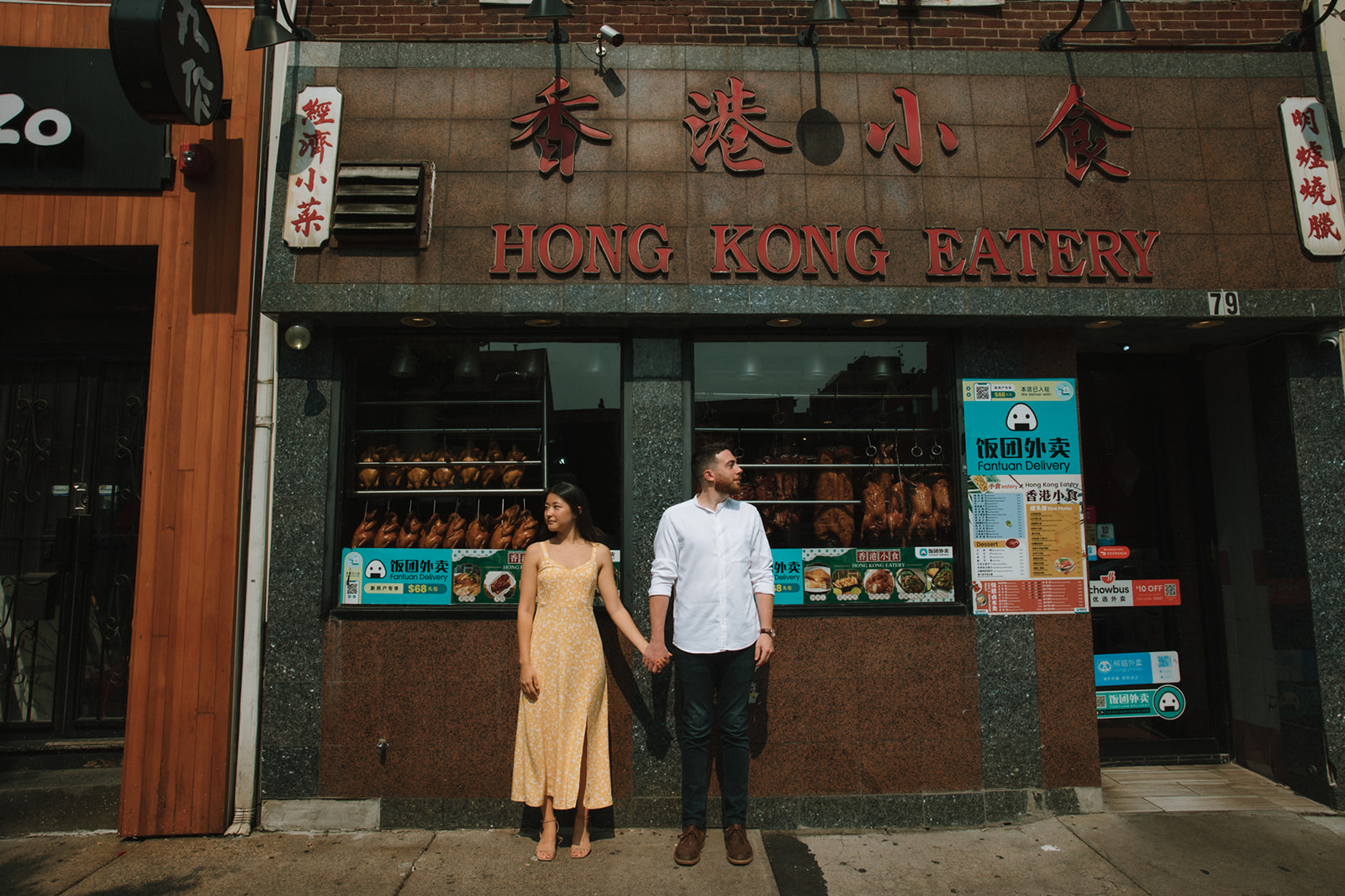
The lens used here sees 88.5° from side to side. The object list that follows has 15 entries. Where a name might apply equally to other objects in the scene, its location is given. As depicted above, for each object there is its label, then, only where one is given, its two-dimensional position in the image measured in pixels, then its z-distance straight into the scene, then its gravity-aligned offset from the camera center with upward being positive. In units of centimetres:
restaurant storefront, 440 +113
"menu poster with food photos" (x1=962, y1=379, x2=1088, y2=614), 459 +27
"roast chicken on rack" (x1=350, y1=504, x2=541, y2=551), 466 +7
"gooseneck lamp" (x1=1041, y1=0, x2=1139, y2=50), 450 +334
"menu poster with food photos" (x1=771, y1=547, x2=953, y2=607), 465 -26
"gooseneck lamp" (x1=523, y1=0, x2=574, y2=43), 441 +338
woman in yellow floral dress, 389 -81
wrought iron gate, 483 +4
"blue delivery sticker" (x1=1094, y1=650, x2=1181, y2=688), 535 -104
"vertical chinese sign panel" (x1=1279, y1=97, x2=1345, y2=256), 467 +243
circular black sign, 396 +288
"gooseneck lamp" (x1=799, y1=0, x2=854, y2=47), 440 +334
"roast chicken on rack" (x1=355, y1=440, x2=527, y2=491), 480 +52
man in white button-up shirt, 390 -53
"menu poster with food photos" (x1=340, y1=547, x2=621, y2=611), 456 -23
